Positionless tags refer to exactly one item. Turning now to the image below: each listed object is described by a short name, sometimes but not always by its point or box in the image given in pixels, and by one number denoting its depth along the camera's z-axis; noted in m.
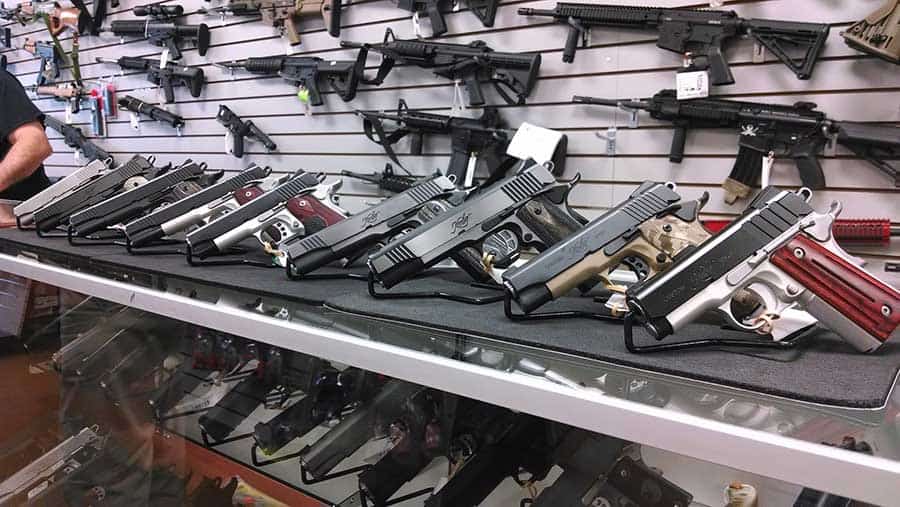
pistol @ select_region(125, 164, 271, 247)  2.14
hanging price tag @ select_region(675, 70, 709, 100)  1.94
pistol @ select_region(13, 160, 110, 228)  2.83
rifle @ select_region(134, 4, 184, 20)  3.61
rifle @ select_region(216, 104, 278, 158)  3.28
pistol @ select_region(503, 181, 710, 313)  1.16
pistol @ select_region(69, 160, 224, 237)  2.41
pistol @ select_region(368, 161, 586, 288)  1.38
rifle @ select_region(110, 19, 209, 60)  3.51
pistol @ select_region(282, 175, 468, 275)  1.63
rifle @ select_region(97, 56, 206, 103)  3.58
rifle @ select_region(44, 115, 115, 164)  4.51
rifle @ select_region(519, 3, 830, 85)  1.79
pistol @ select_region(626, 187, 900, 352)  0.97
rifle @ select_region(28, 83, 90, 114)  4.55
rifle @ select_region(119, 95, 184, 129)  3.81
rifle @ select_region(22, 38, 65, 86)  4.73
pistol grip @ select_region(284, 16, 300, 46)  3.03
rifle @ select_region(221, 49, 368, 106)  2.77
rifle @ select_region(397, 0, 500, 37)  2.38
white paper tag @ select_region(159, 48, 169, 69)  3.76
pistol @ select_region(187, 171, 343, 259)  1.87
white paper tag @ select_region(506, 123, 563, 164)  2.25
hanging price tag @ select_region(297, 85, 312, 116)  3.02
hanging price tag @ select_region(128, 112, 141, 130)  4.14
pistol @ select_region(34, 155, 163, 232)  2.66
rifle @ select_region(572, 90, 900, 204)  1.72
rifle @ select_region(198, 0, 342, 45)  2.85
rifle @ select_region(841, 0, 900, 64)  1.59
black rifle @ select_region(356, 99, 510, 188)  2.40
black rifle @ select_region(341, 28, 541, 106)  2.31
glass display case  0.77
